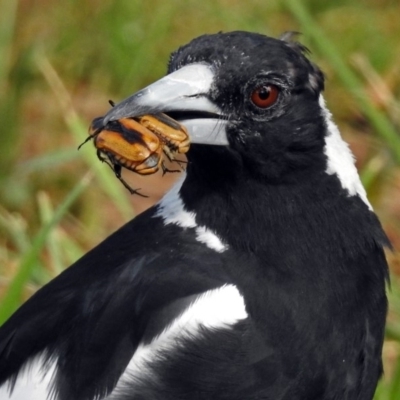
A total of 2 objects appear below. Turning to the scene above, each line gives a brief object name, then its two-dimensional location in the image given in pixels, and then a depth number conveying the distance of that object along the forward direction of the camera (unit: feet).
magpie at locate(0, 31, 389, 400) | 15.20
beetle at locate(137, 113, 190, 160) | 15.10
